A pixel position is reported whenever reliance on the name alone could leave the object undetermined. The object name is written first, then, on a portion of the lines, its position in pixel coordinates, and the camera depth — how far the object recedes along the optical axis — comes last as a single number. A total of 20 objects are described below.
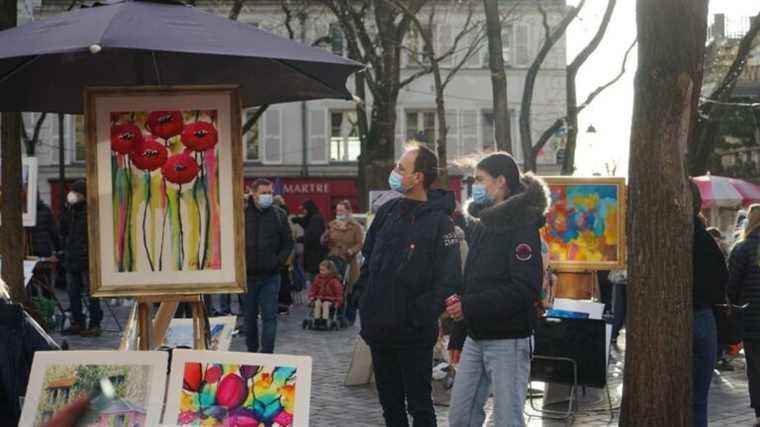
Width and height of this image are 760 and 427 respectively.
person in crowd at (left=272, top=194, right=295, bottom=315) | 19.03
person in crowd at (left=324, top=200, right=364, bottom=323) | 17.12
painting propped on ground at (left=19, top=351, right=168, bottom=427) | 5.20
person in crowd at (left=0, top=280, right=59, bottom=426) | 5.04
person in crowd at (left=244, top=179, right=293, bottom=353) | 11.34
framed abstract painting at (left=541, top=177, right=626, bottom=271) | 12.03
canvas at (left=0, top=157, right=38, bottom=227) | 14.65
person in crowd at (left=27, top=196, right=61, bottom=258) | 17.20
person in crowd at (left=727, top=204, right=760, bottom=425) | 9.18
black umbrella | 5.06
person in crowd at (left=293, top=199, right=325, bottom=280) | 22.03
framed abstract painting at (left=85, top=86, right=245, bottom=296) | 5.74
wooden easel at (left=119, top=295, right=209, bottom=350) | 5.91
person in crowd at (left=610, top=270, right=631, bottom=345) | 14.12
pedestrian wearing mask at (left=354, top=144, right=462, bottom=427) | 6.30
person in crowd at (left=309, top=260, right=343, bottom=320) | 16.86
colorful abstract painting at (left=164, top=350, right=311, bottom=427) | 5.27
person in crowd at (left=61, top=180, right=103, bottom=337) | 14.34
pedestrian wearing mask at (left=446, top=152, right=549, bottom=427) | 6.08
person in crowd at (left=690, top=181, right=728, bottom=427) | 7.54
